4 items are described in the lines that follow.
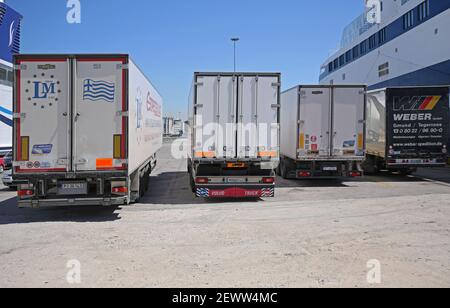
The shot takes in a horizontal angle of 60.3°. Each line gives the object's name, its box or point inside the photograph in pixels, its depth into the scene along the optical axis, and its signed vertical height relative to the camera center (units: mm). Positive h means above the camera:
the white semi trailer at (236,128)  9742 +388
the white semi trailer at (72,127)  7469 +283
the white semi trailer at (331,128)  12672 +541
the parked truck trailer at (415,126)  14234 +701
